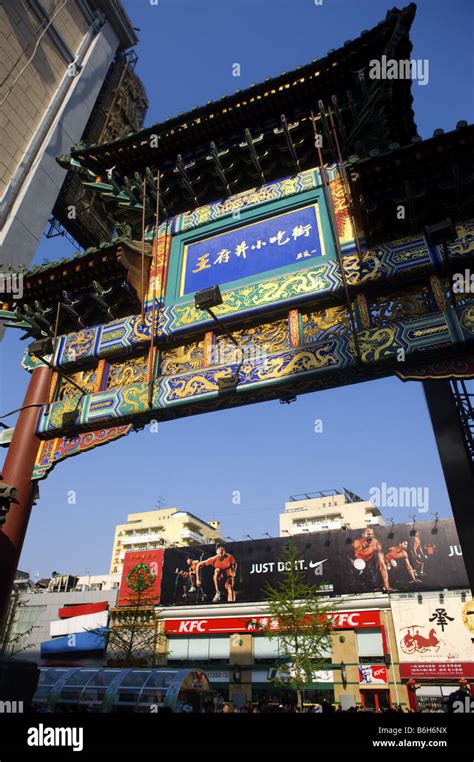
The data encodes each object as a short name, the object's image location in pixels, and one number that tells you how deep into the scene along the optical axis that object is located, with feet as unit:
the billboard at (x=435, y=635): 82.07
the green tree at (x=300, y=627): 77.46
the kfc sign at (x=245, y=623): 92.17
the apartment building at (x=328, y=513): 187.50
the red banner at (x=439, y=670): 80.07
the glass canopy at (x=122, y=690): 48.78
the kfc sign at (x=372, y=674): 86.40
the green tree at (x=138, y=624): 100.94
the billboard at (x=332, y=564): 92.79
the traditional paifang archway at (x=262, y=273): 19.13
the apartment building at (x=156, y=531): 217.56
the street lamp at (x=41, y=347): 26.11
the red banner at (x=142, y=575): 114.11
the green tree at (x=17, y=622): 126.78
